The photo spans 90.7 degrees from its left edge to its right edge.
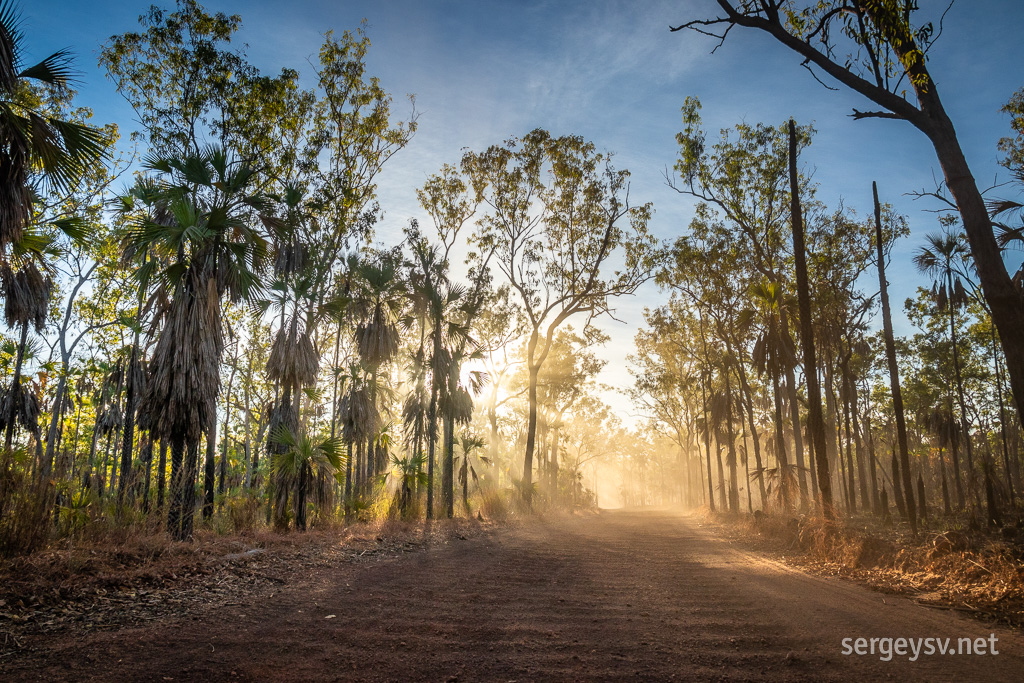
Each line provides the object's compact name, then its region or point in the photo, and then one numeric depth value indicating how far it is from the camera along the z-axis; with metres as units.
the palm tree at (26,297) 12.05
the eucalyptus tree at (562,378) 37.19
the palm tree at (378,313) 21.02
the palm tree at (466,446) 24.59
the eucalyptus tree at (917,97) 7.48
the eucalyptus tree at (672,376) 32.09
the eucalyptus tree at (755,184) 21.09
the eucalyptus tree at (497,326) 30.02
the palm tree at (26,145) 7.25
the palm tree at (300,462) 13.80
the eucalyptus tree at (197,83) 17.47
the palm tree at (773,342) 19.48
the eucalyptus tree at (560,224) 26.95
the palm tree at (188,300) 10.98
